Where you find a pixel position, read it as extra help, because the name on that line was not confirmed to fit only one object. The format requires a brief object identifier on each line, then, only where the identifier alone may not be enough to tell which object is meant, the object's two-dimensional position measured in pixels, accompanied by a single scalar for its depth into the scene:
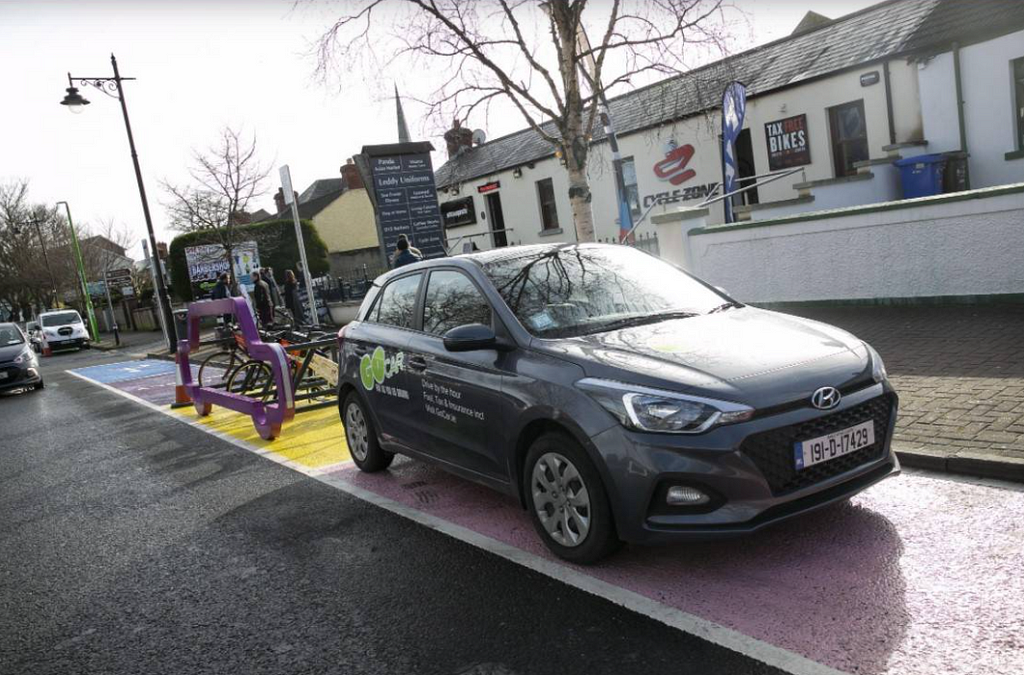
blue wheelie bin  14.65
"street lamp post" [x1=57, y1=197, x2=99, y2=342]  42.69
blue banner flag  16.09
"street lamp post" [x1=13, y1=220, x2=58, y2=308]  52.54
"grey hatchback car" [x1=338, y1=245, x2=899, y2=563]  3.66
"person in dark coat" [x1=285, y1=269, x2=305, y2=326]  18.20
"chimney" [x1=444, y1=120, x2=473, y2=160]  33.65
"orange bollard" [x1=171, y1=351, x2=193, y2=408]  12.20
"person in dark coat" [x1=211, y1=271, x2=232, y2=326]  15.86
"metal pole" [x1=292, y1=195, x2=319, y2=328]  15.42
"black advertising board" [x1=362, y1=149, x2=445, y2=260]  17.36
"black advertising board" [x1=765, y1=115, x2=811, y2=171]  18.56
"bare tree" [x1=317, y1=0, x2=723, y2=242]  10.45
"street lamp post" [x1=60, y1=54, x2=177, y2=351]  23.84
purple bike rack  8.18
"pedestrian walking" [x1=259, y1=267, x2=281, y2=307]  17.29
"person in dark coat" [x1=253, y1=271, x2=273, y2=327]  15.64
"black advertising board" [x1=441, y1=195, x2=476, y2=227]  31.50
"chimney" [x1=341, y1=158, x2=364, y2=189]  54.06
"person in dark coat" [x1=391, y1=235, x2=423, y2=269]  13.31
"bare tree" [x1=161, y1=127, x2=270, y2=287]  25.41
